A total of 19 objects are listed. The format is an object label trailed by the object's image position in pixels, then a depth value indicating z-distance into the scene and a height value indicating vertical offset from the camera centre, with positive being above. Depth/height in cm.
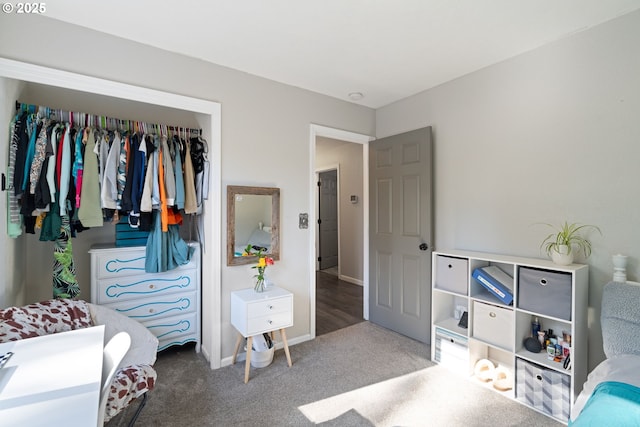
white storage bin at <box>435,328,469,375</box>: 238 -115
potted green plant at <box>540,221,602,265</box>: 200 -22
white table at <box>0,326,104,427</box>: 87 -59
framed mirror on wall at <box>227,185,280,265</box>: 258 -9
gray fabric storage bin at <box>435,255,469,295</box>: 243 -53
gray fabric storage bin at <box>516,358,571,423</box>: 186 -116
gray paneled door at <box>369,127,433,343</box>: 291 -23
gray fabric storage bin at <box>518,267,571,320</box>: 190 -54
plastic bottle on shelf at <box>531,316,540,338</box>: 221 -86
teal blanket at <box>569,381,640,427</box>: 104 -72
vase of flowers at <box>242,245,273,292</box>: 252 -44
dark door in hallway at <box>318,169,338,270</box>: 620 -17
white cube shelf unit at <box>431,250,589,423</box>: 189 -85
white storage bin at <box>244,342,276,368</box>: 250 -123
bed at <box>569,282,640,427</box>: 108 -72
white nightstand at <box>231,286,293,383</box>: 234 -82
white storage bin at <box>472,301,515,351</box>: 215 -85
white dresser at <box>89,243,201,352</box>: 239 -67
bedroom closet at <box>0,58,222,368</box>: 187 +39
